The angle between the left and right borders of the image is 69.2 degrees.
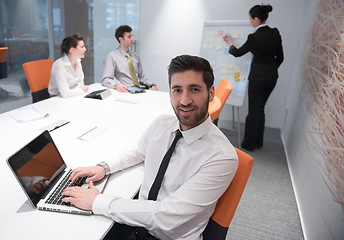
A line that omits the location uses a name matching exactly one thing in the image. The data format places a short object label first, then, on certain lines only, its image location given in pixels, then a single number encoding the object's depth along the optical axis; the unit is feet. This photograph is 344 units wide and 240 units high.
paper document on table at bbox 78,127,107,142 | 5.19
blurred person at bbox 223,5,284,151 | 9.55
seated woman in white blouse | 7.99
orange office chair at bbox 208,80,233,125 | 5.78
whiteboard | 11.32
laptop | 3.05
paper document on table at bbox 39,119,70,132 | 5.49
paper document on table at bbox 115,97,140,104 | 8.03
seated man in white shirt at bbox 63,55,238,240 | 3.09
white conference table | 2.88
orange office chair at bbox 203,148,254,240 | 3.17
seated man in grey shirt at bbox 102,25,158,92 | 10.53
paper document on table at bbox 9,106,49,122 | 5.92
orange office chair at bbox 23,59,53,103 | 8.10
